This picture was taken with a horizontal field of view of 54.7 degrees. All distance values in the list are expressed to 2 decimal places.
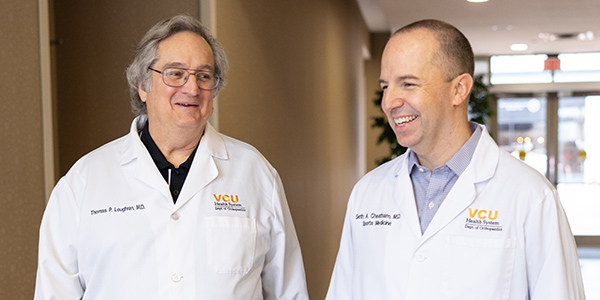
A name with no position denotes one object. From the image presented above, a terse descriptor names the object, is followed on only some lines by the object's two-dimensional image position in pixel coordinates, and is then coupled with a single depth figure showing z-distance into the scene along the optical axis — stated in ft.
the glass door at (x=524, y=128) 34.60
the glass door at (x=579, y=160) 33.47
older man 6.02
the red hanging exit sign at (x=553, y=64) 32.77
